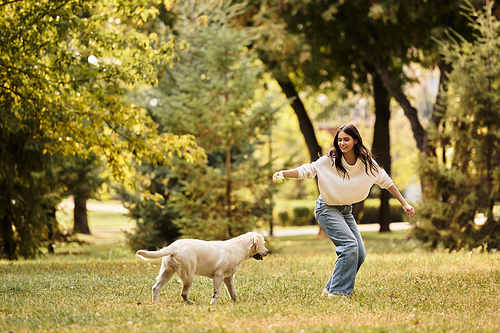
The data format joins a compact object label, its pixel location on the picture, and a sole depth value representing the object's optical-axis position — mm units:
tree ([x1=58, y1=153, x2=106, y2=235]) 36312
